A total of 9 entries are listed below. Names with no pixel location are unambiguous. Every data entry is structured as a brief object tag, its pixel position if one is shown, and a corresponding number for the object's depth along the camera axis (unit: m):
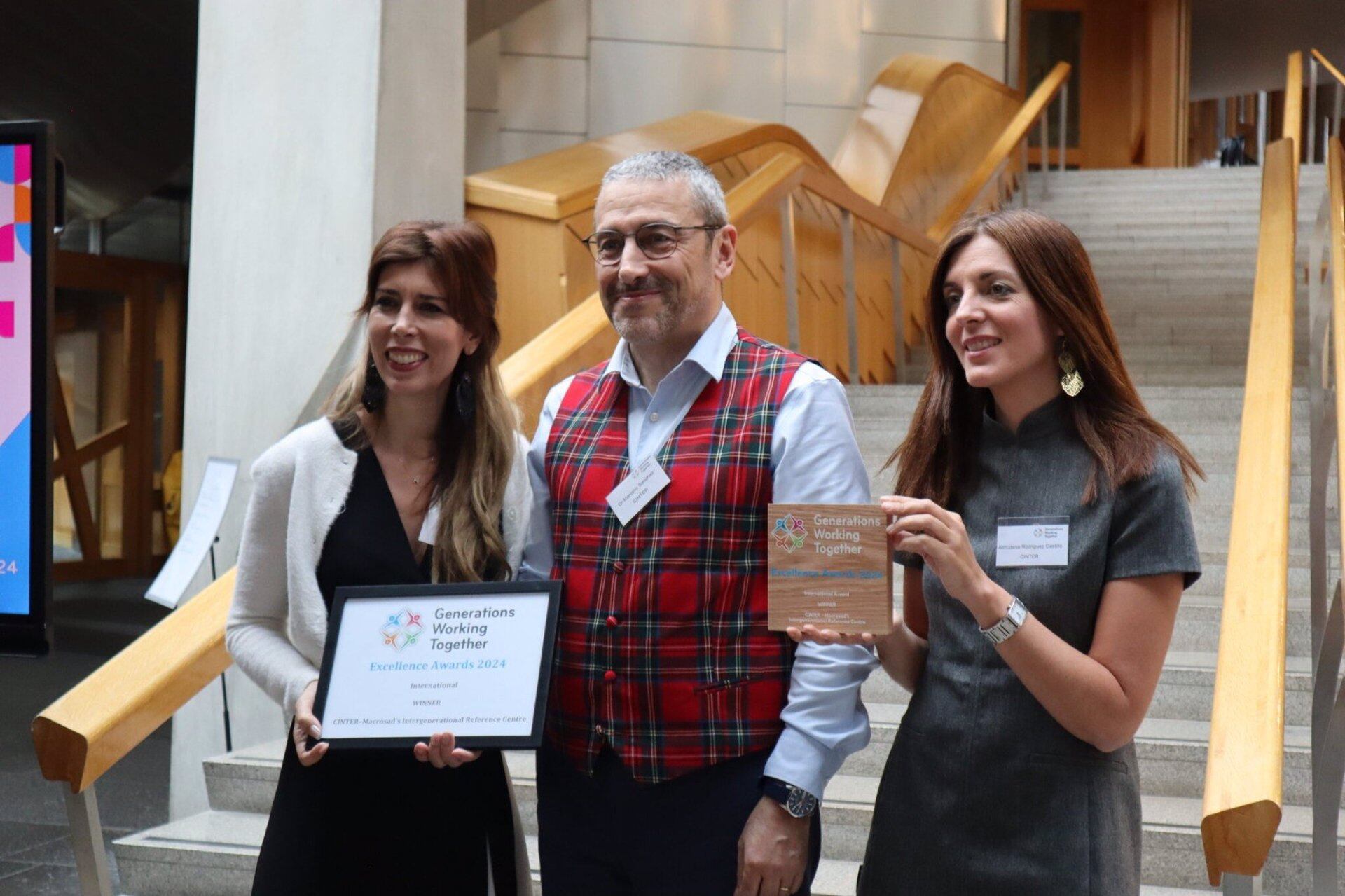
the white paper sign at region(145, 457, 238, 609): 4.22
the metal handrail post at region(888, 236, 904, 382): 8.70
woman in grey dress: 1.75
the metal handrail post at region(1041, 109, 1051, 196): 12.53
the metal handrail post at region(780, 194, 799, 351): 7.04
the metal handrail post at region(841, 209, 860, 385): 7.86
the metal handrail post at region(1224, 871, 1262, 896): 1.83
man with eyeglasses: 1.92
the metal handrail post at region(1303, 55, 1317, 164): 11.57
